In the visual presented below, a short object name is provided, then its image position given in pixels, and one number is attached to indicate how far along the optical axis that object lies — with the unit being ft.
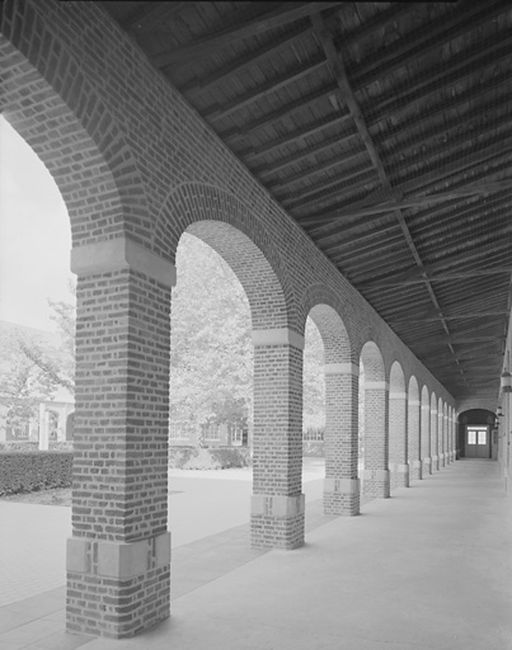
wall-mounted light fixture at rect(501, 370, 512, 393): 57.41
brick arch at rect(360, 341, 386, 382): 60.99
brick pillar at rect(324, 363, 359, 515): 48.16
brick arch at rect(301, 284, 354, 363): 42.79
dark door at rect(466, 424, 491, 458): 170.40
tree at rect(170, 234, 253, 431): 100.48
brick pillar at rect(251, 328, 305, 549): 34.22
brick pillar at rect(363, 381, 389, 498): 61.72
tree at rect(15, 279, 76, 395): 93.50
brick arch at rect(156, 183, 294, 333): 23.73
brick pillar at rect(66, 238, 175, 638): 20.25
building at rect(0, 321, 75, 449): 102.58
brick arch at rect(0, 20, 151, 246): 16.93
